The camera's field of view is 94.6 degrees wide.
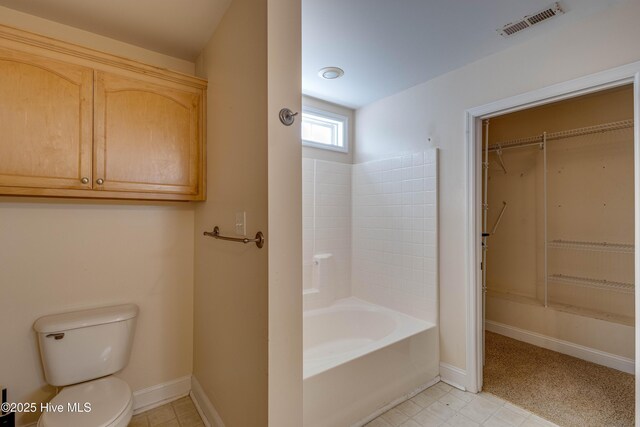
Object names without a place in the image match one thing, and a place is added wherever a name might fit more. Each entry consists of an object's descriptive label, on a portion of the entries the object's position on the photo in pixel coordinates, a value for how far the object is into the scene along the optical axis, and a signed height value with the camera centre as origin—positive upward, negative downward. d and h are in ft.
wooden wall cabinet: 4.72 +1.66
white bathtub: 5.57 -3.36
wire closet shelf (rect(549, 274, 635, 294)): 8.33 -2.02
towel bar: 4.11 -0.35
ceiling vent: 5.34 +3.74
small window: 9.36 +2.87
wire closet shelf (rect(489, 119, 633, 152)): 8.40 +2.58
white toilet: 4.46 -2.67
